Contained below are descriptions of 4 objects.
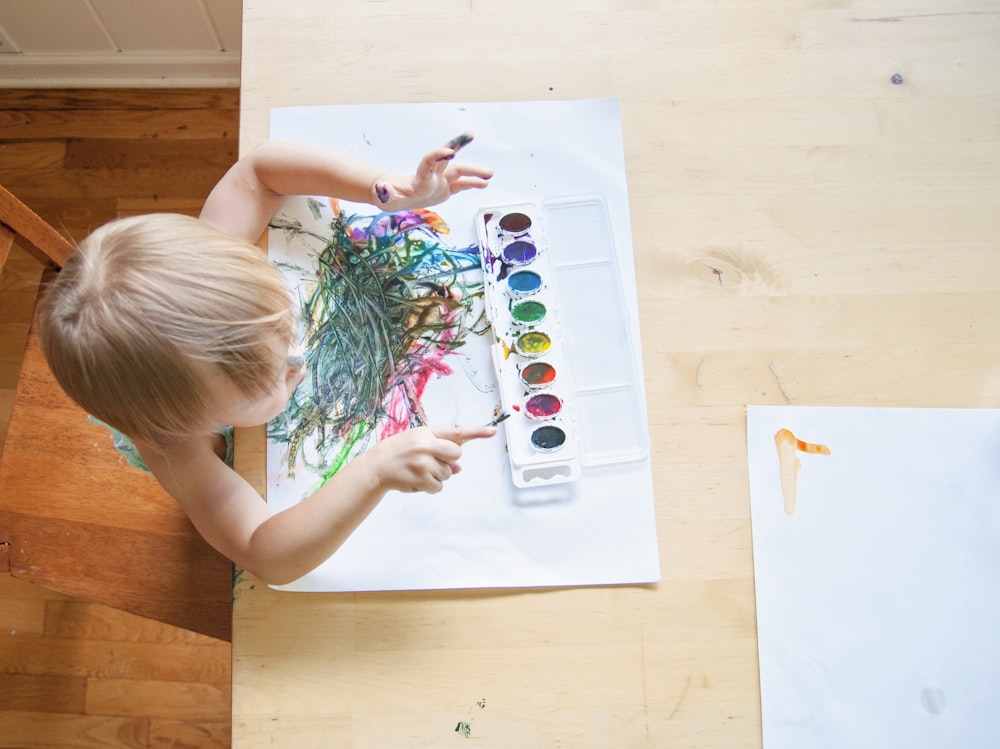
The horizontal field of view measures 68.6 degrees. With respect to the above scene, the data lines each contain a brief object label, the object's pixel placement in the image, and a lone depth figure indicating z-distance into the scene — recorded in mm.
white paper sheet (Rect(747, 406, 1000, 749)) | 622
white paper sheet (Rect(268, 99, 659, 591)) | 640
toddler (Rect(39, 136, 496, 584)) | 504
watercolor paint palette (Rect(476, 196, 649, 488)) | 663
